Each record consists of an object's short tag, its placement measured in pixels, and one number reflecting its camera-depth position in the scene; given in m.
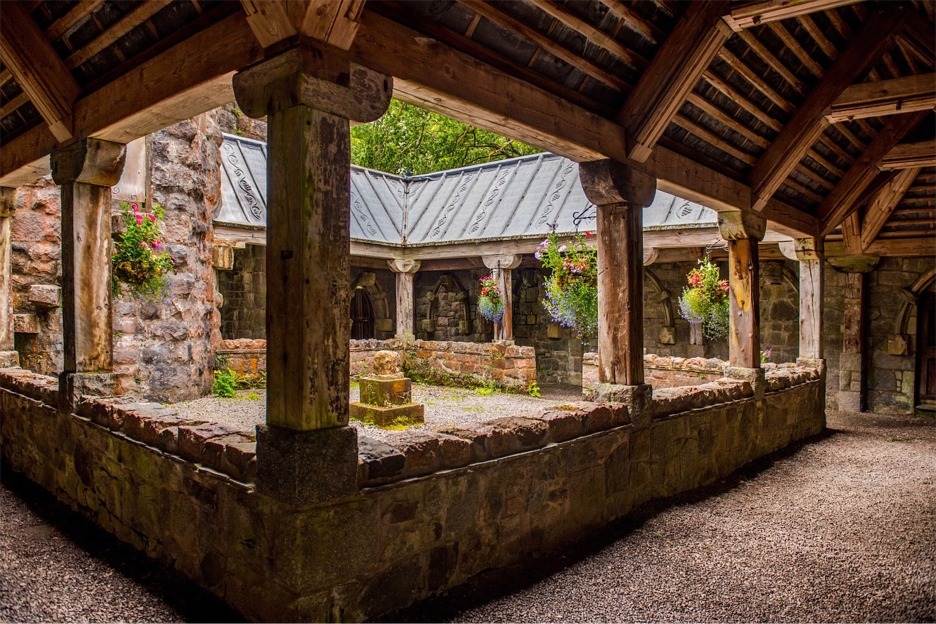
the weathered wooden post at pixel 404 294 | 12.07
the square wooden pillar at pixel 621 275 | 4.32
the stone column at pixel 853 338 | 9.70
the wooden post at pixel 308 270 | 2.41
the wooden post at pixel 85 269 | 4.10
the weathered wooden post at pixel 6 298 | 5.77
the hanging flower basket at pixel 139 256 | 6.61
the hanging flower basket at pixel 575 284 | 8.34
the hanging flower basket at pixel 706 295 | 8.55
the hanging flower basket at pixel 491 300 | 11.45
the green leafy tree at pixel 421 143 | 18.34
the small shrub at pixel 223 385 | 8.79
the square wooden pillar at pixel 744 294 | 6.12
